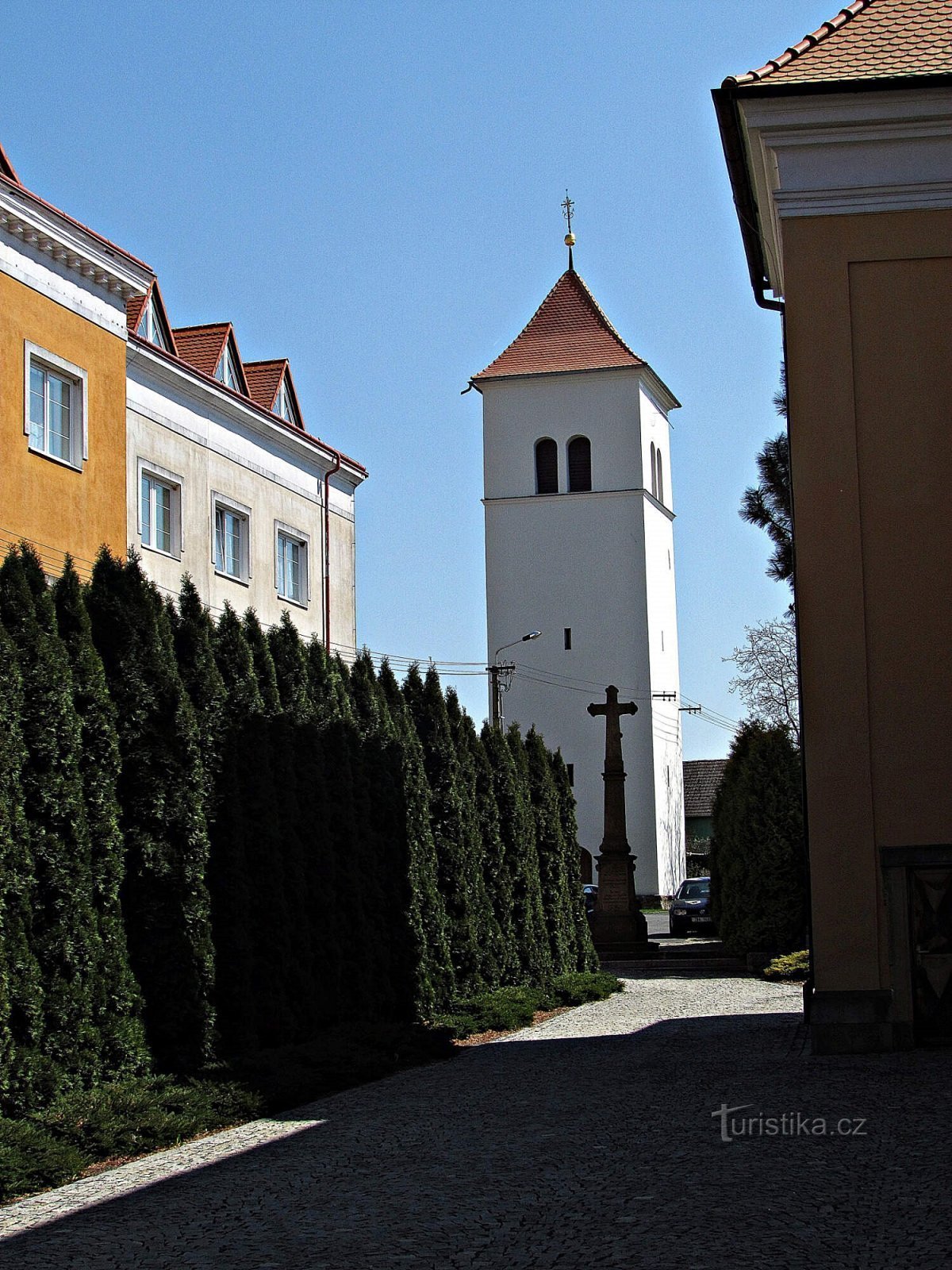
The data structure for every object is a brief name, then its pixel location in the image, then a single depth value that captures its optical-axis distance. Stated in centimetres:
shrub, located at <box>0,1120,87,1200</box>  766
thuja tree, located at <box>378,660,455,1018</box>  1513
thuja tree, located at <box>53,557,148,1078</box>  1024
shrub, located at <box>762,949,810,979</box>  2055
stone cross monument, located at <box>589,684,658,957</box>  2617
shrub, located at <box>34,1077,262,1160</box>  852
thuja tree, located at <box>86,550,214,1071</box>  1103
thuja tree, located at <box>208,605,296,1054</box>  1176
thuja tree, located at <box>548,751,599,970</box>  2127
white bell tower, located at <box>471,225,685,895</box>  6047
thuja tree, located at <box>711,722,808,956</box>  2248
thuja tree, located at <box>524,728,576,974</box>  2036
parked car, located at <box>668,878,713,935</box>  3547
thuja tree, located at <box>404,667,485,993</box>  1636
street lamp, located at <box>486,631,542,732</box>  5631
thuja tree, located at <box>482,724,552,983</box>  1872
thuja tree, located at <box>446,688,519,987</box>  1739
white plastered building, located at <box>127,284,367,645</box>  2712
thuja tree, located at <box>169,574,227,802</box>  1195
